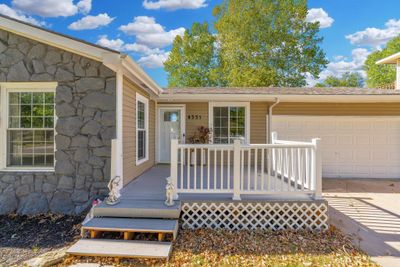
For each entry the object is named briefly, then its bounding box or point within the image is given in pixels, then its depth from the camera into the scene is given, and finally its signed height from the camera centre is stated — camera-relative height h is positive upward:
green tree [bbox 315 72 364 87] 34.94 +7.47
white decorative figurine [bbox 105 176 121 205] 4.31 -1.00
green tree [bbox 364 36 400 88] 26.22 +7.21
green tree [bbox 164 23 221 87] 22.41 +6.55
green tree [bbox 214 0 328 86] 19.25 +6.81
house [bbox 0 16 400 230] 4.48 -0.24
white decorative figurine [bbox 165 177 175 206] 4.29 -0.99
